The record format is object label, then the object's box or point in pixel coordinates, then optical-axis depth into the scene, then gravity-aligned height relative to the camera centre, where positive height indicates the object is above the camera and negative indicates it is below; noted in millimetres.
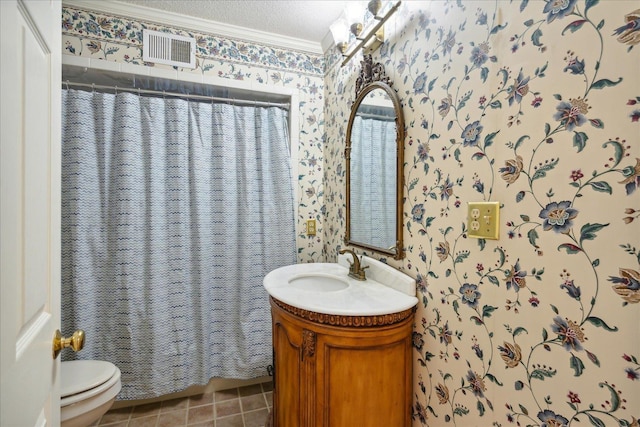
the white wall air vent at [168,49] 1834 +1043
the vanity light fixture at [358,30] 1323 +953
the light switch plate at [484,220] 846 -19
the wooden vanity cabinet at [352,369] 1048 -560
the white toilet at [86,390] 1295 -804
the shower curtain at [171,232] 1757 -116
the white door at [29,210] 432 +8
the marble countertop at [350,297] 1046 -331
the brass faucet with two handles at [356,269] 1485 -279
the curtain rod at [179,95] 1790 +784
